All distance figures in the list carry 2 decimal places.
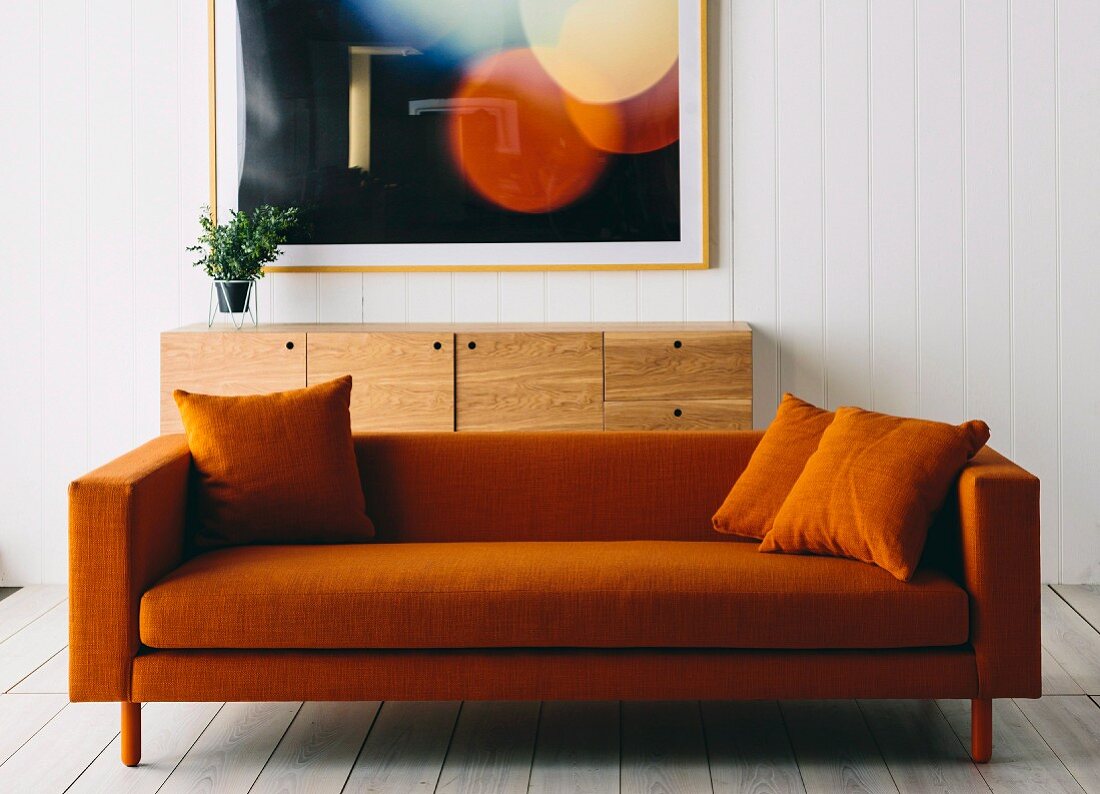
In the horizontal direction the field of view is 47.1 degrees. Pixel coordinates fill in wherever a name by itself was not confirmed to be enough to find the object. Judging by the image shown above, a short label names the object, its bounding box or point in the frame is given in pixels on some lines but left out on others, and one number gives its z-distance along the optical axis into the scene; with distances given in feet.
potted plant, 13.46
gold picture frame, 13.87
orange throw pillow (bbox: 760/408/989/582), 8.97
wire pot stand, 13.44
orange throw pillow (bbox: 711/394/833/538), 10.11
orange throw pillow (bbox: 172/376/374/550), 9.99
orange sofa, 8.67
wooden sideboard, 12.73
